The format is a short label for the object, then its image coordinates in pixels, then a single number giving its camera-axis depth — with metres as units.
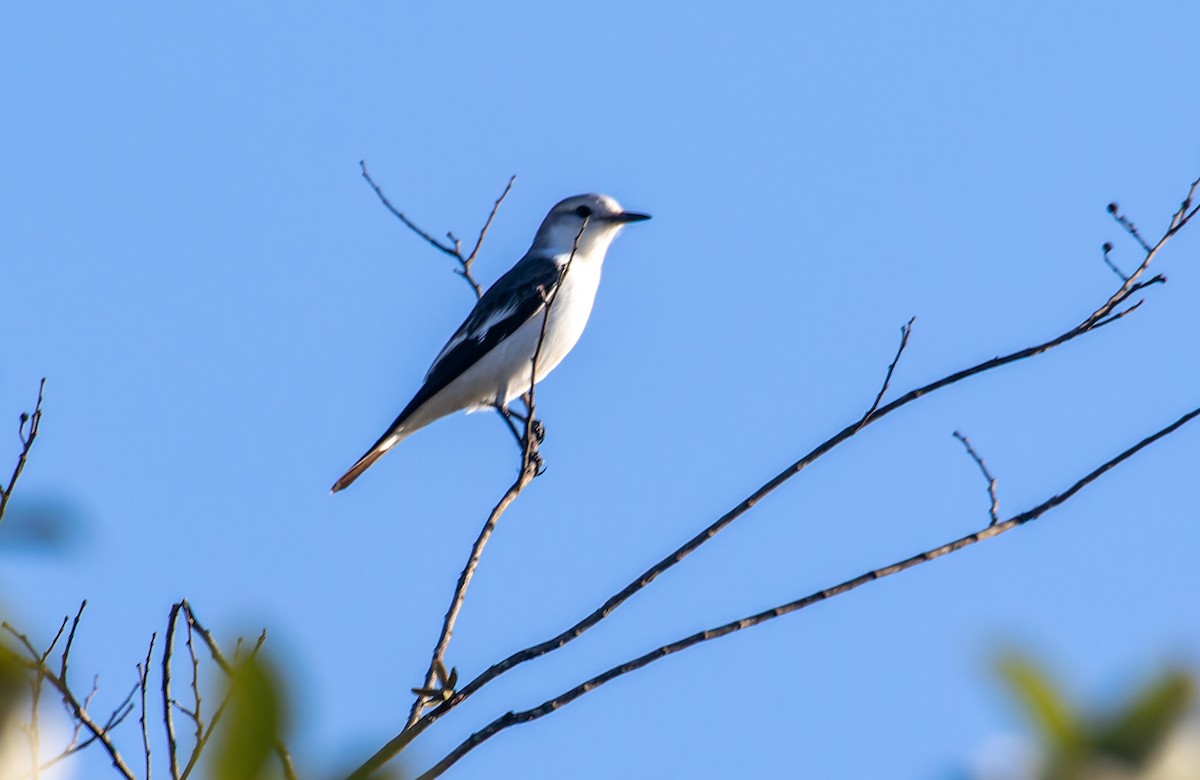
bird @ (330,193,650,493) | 17.02
